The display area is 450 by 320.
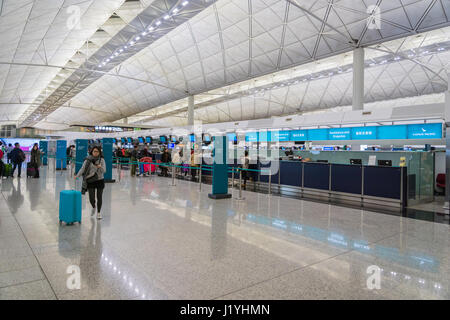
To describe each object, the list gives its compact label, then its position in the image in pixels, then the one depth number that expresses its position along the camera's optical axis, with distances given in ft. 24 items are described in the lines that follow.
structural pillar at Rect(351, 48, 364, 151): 54.19
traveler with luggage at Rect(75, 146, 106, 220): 22.33
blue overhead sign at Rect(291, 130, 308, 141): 51.06
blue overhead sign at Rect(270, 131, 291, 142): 53.11
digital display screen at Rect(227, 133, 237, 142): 53.52
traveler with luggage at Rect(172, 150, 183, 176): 59.21
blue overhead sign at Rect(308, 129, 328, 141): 47.77
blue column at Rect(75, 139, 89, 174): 48.22
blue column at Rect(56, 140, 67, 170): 63.31
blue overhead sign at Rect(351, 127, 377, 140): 40.81
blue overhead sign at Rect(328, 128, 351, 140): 44.40
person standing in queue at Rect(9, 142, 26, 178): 49.11
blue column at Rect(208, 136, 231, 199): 33.14
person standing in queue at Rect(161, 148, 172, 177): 61.22
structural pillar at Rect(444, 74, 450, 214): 28.94
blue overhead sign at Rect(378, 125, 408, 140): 38.24
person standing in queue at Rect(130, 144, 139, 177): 58.29
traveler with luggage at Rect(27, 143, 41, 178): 49.08
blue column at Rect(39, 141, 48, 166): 77.05
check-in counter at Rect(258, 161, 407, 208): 32.09
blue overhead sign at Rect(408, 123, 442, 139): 36.06
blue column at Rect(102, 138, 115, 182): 46.59
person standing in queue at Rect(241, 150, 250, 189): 46.32
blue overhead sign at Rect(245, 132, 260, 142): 53.45
